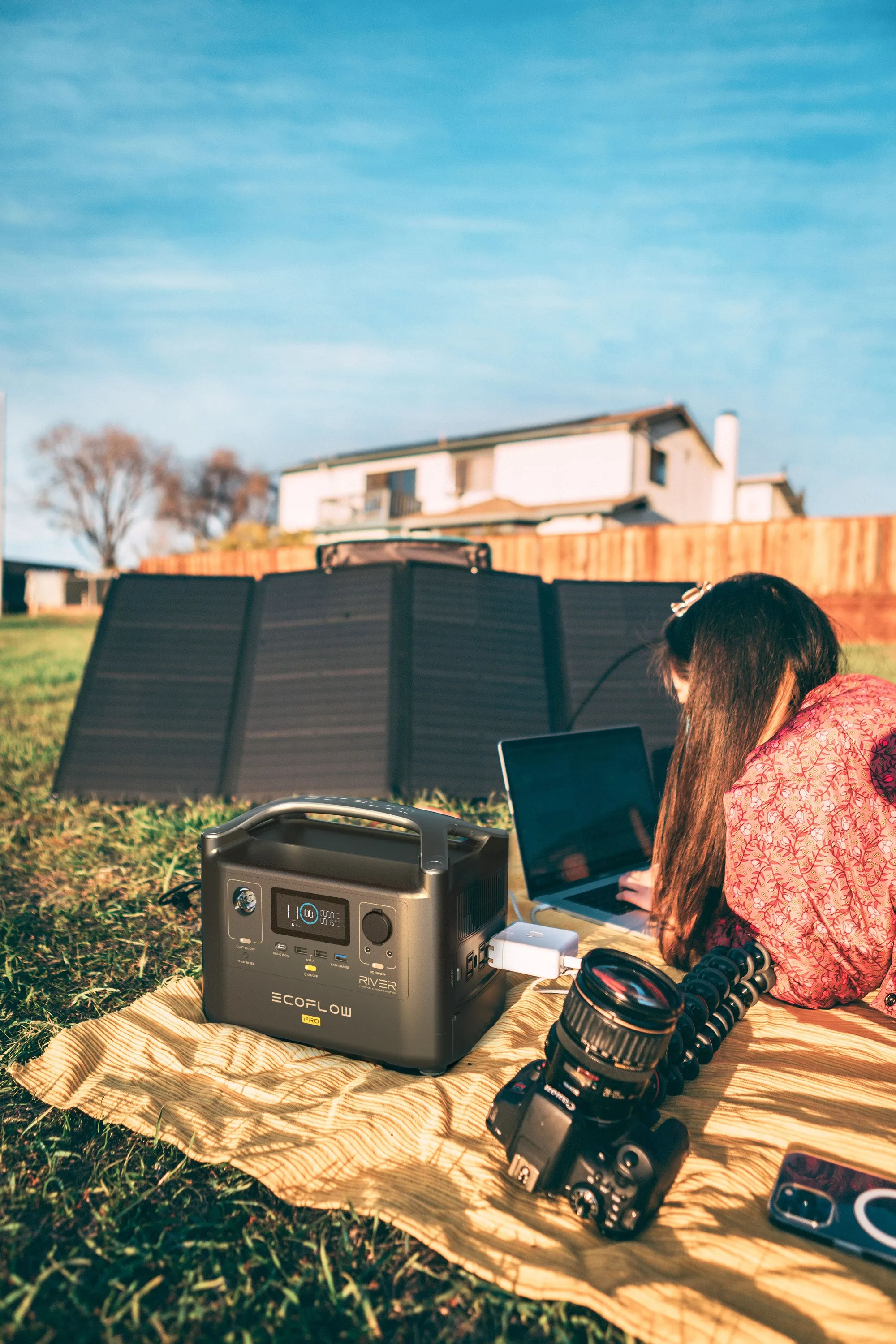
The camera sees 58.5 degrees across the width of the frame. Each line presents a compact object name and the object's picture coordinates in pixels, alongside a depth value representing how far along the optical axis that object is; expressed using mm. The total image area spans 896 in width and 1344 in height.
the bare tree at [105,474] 40031
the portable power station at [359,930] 1558
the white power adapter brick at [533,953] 1749
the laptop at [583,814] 2584
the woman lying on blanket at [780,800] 1774
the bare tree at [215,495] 42469
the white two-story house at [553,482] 23281
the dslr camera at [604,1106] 1225
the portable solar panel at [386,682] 4035
